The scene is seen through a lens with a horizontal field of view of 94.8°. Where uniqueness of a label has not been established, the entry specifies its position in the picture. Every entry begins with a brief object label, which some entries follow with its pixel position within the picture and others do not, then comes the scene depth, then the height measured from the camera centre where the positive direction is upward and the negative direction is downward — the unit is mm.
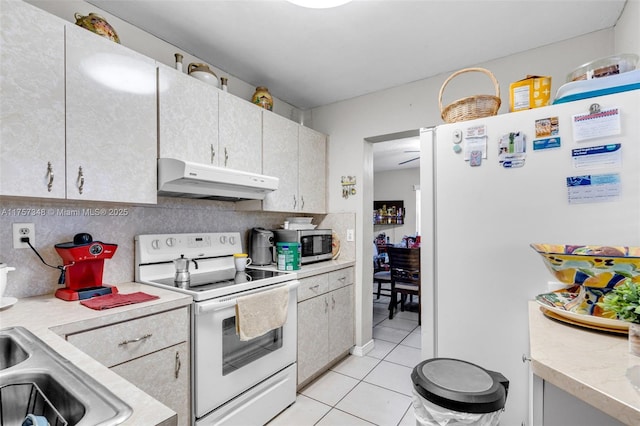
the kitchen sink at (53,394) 513 -342
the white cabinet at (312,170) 2693 +428
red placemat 1255 -381
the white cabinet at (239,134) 2010 +584
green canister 2209 -316
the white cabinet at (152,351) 1166 -590
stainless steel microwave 2469 -224
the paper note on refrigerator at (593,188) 1071 +94
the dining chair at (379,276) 4262 -924
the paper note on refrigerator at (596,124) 1066 +331
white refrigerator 1076 +16
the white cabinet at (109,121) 1345 +474
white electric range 1491 -676
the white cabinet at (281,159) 2340 +467
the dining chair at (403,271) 3734 -747
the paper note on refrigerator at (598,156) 1066 +212
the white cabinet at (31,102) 1159 +473
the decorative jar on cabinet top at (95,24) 1446 +955
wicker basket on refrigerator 1446 +530
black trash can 932 -589
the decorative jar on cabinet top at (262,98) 2399 +960
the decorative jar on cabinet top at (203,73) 1952 +951
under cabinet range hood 1598 +203
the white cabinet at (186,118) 1686 +598
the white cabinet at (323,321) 2199 -881
